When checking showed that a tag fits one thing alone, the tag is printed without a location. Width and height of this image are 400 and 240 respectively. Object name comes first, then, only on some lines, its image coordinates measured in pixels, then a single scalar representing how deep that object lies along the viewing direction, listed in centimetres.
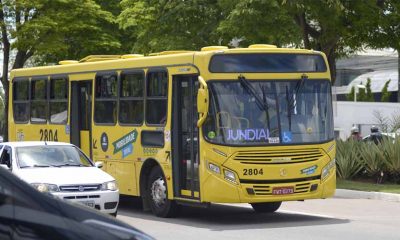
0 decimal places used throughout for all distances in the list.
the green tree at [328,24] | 2325
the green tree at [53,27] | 3622
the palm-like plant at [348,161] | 2259
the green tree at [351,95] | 6191
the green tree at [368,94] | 6103
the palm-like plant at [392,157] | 2139
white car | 1376
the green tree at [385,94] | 5986
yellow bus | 1450
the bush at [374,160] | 2183
